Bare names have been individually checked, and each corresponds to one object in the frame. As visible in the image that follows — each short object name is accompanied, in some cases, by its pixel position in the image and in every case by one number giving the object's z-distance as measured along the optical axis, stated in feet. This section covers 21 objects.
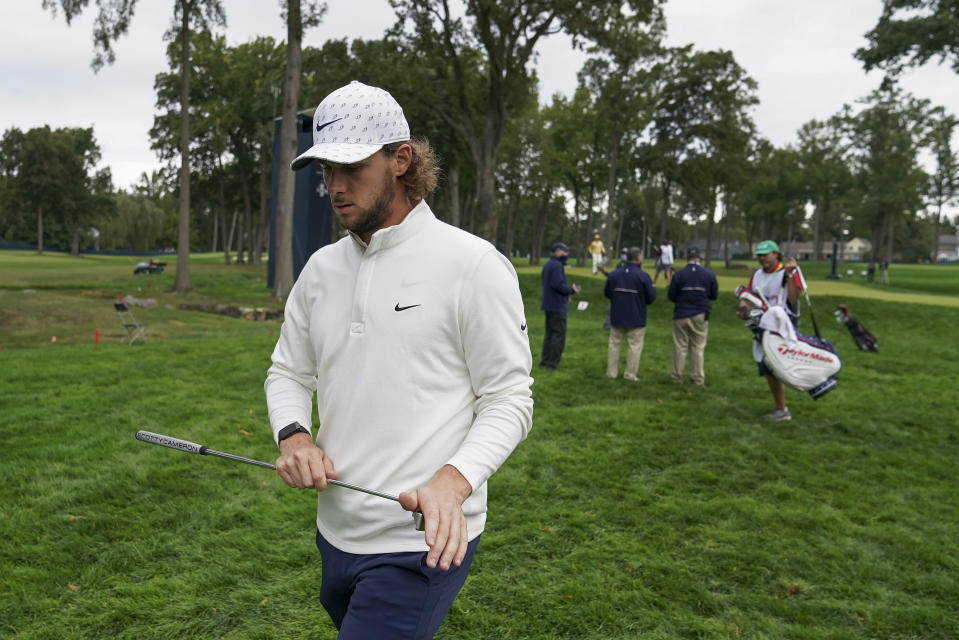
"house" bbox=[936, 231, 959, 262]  476.95
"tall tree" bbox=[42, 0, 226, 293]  77.20
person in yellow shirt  99.40
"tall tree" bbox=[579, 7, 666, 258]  124.88
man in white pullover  5.87
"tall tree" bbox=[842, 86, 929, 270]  185.37
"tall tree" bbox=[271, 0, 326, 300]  65.31
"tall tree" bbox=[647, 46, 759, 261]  128.88
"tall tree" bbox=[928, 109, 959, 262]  237.94
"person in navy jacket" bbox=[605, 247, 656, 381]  37.11
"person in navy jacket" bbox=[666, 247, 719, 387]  36.01
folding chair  44.45
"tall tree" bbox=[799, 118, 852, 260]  170.50
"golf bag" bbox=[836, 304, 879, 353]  29.71
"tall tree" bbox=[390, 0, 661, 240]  83.92
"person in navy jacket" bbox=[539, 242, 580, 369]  38.45
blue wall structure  79.36
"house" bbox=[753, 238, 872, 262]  424.46
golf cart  114.93
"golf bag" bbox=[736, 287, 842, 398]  25.03
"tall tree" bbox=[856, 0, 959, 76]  80.33
